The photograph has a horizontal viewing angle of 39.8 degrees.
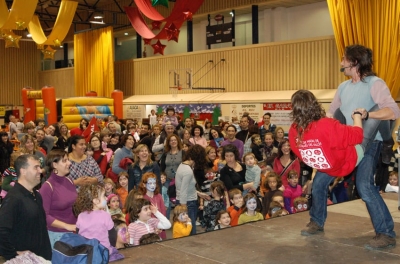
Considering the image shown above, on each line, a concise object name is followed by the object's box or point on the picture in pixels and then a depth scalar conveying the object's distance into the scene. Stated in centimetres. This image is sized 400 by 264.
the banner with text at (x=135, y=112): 2114
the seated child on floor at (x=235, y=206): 650
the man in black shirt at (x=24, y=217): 336
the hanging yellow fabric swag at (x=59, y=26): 1633
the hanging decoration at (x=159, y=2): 1146
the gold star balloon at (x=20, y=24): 1332
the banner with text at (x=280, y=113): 1578
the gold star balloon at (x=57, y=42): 1680
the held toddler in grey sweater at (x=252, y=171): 753
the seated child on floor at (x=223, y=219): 625
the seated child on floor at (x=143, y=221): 530
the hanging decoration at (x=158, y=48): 1345
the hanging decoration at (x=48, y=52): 1755
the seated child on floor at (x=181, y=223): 607
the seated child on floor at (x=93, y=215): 398
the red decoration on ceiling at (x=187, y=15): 1098
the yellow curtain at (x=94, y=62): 2362
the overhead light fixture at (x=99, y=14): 2117
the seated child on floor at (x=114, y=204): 621
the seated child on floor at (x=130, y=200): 551
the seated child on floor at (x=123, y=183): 749
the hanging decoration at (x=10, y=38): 1455
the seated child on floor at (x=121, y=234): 500
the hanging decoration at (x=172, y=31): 1184
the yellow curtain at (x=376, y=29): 1360
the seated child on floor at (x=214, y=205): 701
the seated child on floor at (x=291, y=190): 718
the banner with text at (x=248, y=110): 1664
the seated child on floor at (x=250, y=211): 623
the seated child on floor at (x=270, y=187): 701
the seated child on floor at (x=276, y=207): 644
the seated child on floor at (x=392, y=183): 755
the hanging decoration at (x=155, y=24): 1188
